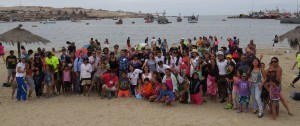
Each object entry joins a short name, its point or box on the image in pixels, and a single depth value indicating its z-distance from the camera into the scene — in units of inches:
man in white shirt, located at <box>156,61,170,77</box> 428.5
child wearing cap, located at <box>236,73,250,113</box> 357.7
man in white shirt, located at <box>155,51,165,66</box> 443.2
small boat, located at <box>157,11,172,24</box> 4685.0
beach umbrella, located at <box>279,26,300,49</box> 440.3
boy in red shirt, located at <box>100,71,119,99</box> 430.9
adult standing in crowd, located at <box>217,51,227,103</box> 395.9
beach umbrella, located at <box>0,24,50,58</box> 495.8
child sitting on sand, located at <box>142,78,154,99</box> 414.6
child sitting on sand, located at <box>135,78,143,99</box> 426.9
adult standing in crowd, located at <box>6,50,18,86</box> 487.2
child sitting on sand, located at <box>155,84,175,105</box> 389.4
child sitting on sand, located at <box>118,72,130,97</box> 432.8
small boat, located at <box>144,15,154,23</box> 5700.8
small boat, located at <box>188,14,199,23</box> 5352.4
